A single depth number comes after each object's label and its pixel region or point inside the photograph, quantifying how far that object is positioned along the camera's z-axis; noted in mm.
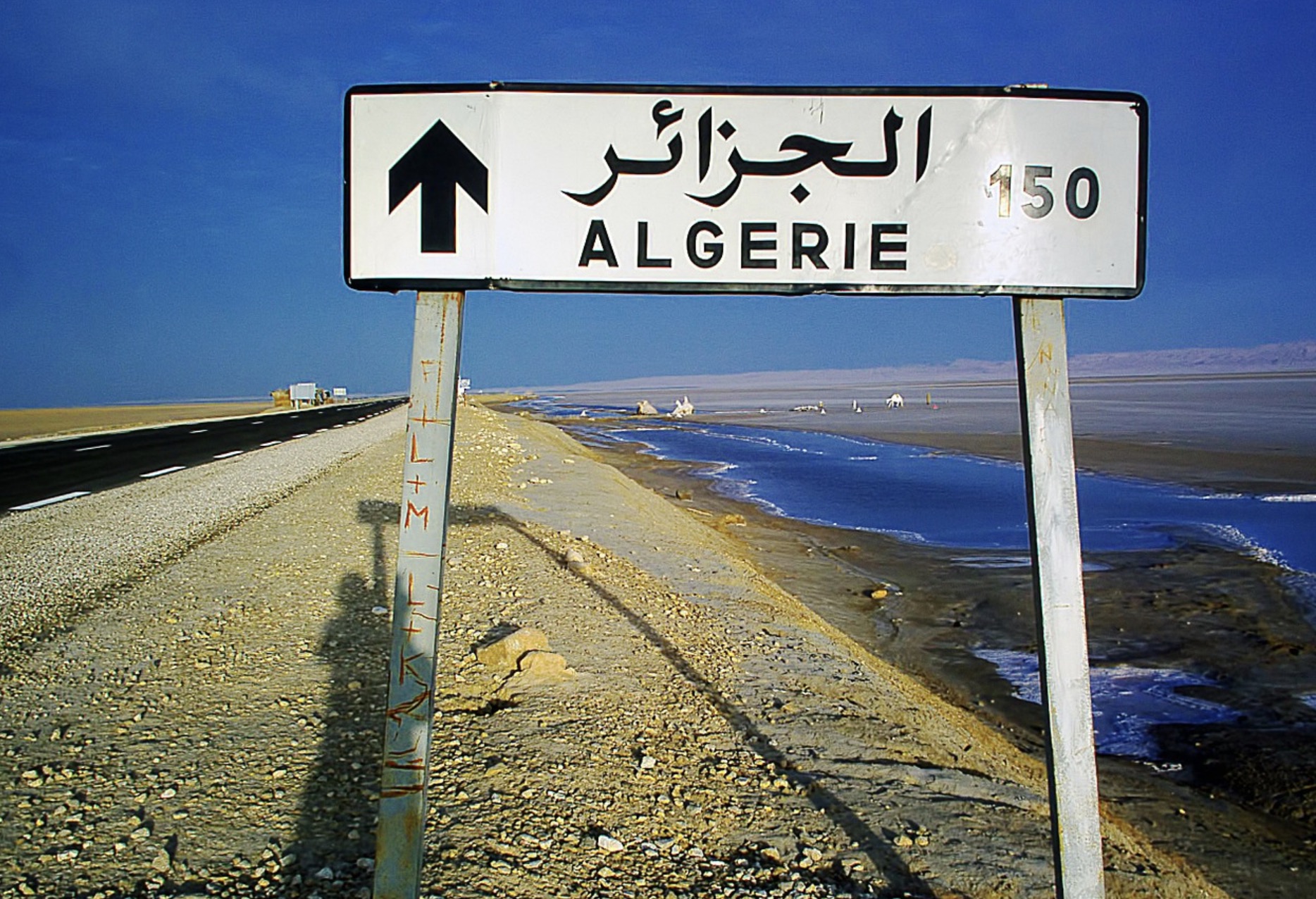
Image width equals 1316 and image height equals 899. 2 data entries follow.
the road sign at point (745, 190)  2158
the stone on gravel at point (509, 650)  5027
